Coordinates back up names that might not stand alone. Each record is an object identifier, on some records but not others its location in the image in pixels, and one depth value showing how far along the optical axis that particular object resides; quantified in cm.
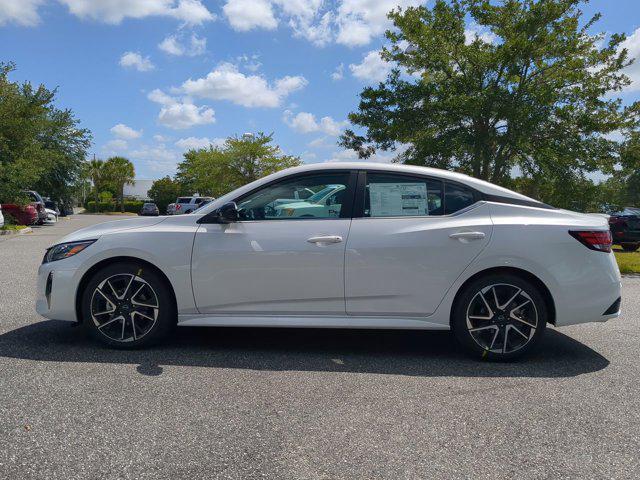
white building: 7789
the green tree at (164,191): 6794
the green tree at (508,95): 1755
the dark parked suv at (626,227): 1545
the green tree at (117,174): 7138
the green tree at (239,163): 4728
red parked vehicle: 2244
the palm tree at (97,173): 7081
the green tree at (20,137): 2100
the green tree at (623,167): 1842
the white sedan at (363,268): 419
